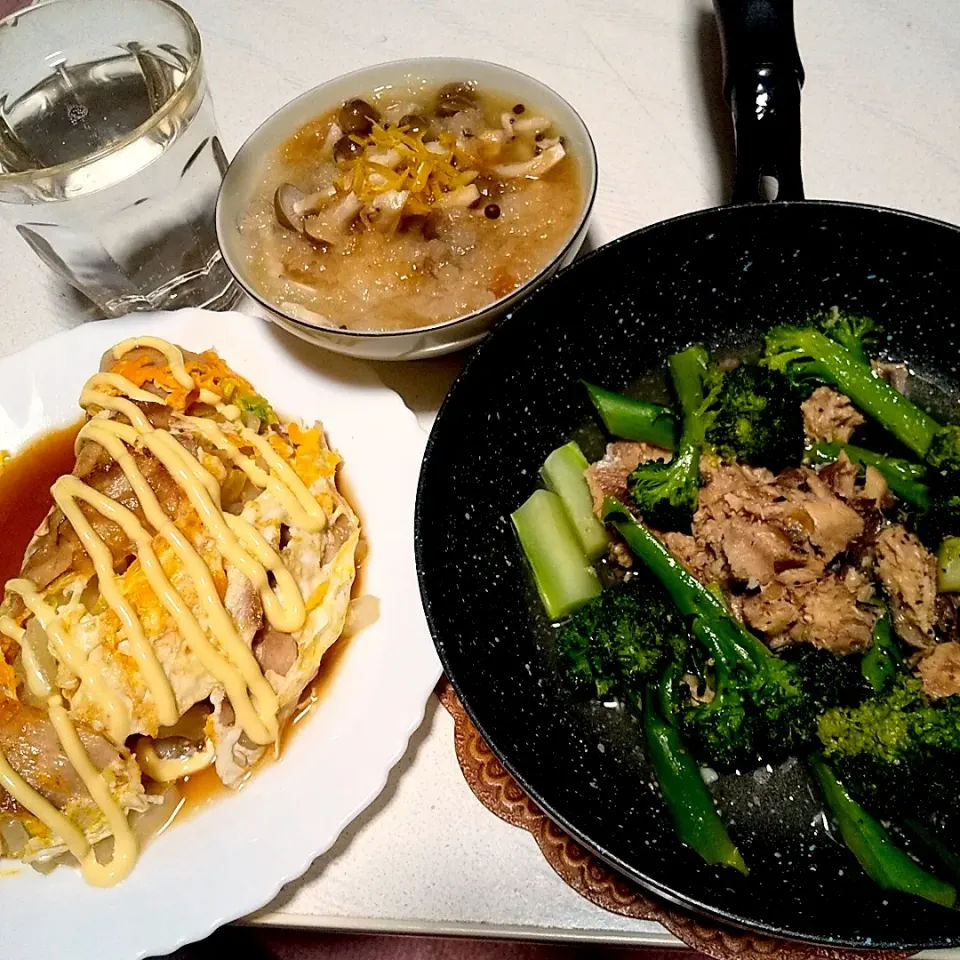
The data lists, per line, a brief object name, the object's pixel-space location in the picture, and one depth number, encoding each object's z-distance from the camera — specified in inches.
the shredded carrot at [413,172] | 15.5
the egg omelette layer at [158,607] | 13.3
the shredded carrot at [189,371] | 15.2
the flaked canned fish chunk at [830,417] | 14.9
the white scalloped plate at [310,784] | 12.6
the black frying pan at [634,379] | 12.4
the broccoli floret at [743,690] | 12.9
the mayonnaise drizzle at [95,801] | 13.0
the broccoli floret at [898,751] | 12.5
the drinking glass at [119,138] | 16.1
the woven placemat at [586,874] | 12.3
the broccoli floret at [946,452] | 13.9
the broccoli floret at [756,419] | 14.2
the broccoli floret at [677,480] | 14.2
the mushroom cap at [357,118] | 16.3
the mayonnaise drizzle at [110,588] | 13.3
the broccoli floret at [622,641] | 13.2
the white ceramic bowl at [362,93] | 14.4
